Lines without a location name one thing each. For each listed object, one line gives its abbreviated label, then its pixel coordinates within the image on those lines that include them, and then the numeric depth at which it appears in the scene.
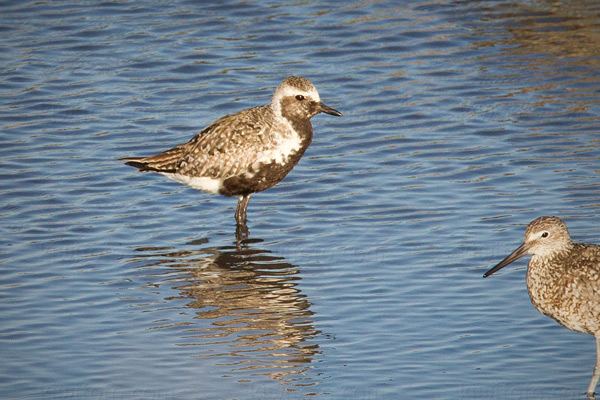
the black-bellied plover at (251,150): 25.08
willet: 17.12
